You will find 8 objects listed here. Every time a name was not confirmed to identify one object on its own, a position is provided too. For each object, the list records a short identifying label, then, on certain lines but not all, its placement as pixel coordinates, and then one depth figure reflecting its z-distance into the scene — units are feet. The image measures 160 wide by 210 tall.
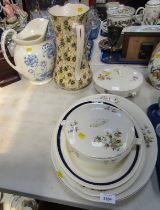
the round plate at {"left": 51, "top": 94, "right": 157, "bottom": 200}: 1.17
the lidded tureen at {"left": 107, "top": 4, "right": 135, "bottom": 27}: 2.46
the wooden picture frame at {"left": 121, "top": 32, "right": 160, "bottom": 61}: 2.05
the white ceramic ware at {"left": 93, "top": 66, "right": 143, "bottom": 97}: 1.73
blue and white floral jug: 1.79
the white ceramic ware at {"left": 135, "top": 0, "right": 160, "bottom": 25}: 2.48
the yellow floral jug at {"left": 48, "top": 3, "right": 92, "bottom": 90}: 1.55
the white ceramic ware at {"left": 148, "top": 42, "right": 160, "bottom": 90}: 1.76
